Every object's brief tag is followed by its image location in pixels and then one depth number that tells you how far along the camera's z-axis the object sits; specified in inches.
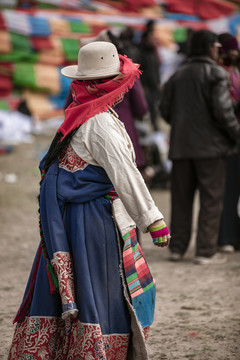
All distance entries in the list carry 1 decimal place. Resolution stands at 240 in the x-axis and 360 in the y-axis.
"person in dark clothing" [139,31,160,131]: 829.8
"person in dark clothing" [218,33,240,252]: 447.2
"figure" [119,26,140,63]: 736.5
